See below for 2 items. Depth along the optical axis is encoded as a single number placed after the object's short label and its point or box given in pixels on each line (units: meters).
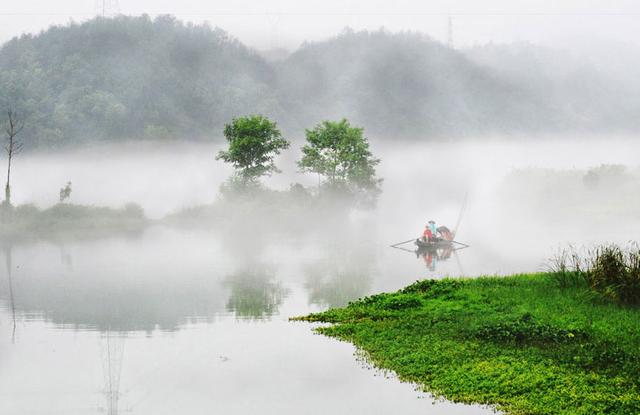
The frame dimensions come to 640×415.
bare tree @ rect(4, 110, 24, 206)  120.89
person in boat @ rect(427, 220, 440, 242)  42.59
